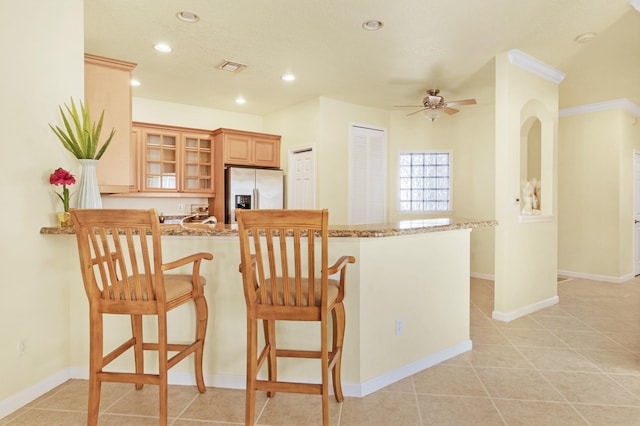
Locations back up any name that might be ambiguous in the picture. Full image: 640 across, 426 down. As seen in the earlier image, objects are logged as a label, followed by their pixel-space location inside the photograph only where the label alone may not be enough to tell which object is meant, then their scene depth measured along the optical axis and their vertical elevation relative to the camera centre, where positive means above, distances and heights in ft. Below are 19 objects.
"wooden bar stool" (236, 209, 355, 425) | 5.45 -1.28
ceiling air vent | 12.96 +5.14
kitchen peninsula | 7.48 -2.04
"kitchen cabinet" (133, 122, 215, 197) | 16.21 +2.32
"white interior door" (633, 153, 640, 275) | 18.79 +0.02
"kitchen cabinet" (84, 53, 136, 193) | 10.34 +2.89
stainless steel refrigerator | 17.08 +1.03
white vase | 8.04 +0.51
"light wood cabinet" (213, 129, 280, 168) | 17.42 +3.08
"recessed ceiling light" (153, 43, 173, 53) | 11.44 +5.09
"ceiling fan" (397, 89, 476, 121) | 14.05 +3.96
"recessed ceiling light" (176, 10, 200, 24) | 9.60 +5.09
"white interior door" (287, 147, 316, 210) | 17.44 +1.53
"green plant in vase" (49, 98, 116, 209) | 7.88 +1.40
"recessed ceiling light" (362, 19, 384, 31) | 10.11 +5.13
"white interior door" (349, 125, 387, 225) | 18.28 +1.83
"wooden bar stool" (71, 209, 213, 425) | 5.64 -1.30
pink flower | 7.55 +0.65
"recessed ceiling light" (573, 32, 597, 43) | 10.78 +5.14
